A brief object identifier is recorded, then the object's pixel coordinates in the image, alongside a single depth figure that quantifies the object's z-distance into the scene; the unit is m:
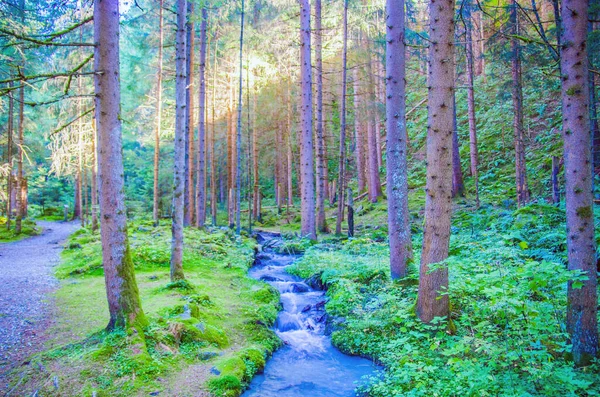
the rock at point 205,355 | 5.69
